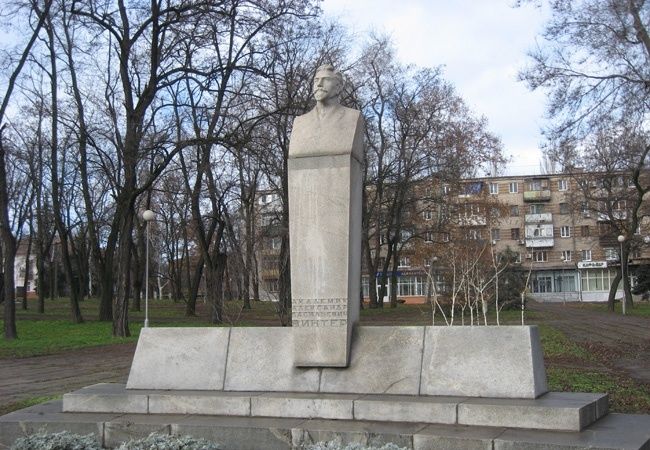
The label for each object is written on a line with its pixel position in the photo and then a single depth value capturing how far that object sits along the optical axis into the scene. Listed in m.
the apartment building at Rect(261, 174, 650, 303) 69.94
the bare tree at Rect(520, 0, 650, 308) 17.18
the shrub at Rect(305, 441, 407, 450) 4.91
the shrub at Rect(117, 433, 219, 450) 5.31
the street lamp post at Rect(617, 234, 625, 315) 38.69
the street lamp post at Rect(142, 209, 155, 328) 24.99
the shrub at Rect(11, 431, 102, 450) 5.59
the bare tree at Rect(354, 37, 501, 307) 37.31
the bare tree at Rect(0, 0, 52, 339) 20.88
